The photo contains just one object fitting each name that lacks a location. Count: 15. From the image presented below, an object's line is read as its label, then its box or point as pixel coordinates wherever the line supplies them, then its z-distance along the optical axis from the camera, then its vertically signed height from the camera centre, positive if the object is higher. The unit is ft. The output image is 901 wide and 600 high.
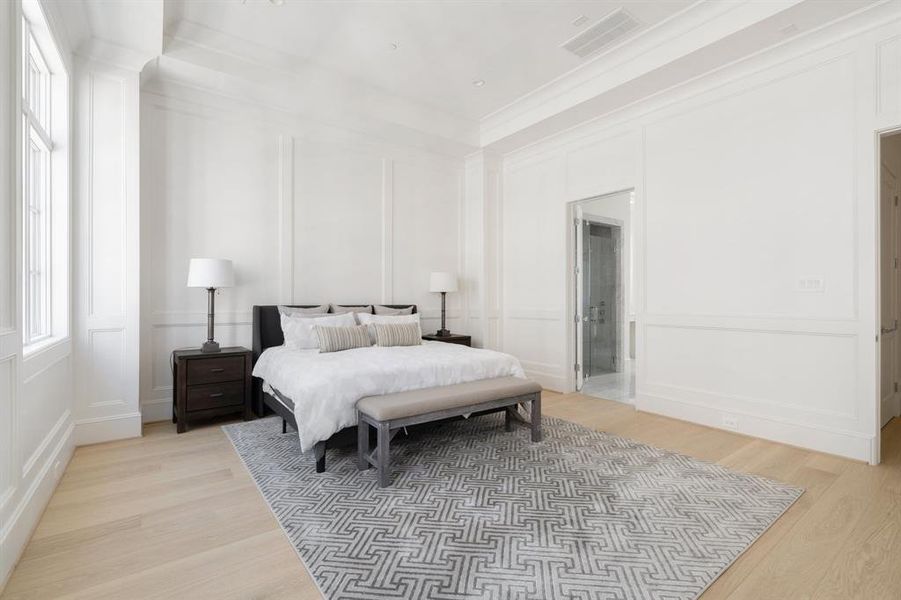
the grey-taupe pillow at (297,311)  14.70 -0.35
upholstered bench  9.07 -2.42
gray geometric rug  6.12 -3.85
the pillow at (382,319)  15.21 -0.68
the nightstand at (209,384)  12.35 -2.39
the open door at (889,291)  12.88 +0.13
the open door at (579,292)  17.81 +0.22
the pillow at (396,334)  14.28 -1.14
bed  9.49 -1.86
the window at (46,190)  9.35 +2.66
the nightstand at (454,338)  17.69 -1.59
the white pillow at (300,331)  13.58 -0.95
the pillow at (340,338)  13.12 -1.15
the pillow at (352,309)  15.99 -0.33
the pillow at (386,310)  16.85 -0.41
